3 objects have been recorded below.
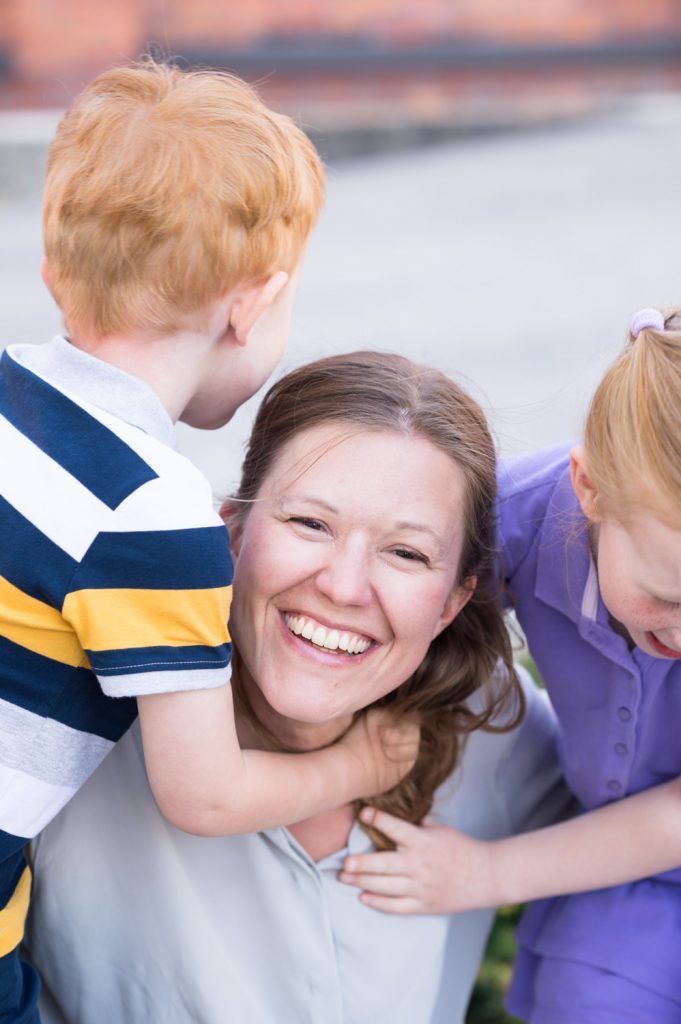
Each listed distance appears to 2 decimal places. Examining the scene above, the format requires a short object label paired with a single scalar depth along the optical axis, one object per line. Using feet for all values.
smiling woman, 5.58
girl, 5.85
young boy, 5.19
